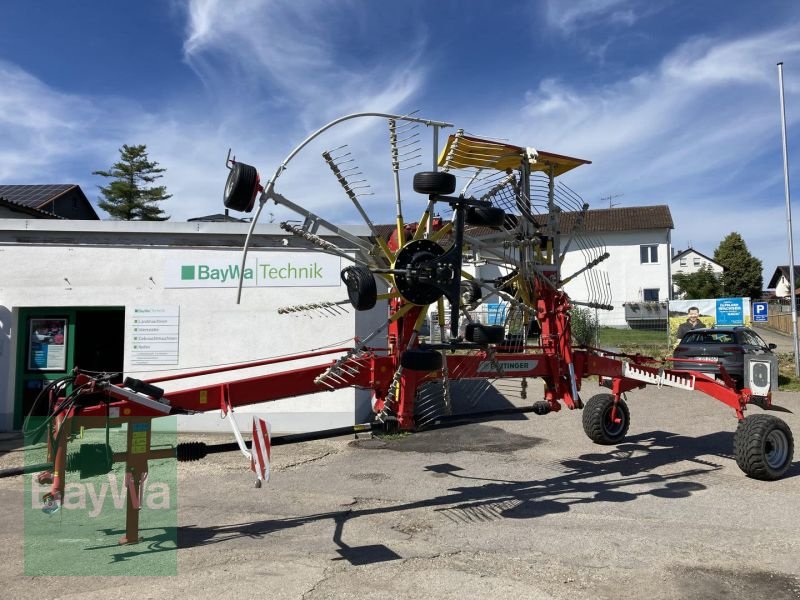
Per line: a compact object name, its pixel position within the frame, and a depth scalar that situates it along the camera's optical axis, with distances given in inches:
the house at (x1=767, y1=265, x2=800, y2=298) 3134.8
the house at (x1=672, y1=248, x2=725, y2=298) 2947.8
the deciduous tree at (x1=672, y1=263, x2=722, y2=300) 1913.1
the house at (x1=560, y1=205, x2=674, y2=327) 1589.6
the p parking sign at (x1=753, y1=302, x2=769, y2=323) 832.2
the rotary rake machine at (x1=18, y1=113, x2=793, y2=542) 203.3
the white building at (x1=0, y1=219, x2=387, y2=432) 428.1
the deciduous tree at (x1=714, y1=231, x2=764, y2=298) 2133.4
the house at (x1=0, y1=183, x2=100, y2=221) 721.7
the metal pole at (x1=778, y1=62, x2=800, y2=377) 685.9
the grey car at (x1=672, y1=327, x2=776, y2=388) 602.2
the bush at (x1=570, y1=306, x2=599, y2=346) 319.3
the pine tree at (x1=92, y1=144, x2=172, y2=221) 1914.4
